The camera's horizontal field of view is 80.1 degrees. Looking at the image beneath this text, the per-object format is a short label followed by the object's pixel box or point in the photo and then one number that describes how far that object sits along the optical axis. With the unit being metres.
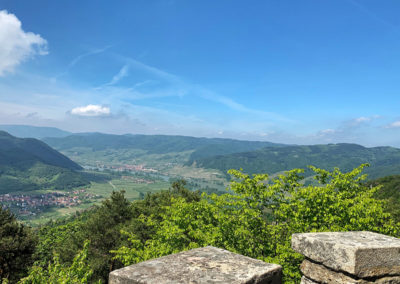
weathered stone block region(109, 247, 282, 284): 3.60
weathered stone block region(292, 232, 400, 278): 4.29
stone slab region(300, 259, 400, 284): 4.37
